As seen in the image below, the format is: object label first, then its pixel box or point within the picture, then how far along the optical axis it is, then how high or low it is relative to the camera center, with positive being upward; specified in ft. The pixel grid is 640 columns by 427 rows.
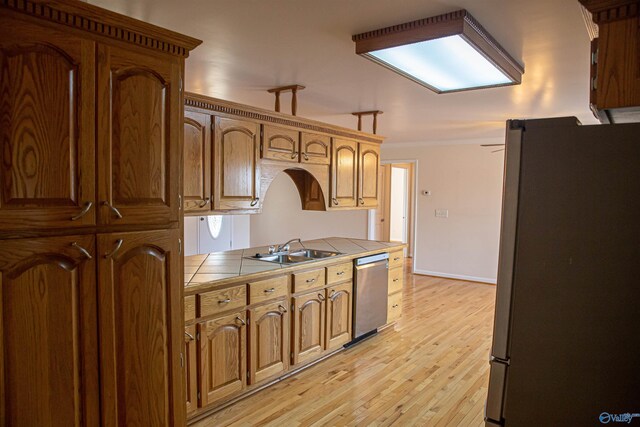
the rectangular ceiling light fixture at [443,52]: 6.77 +2.58
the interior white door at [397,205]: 34.86 -1.45
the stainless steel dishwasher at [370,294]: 13.01 -3.56
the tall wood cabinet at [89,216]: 4.52 -0.45
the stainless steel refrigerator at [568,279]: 3.76 -0.85
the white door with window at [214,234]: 23.38 -2.98
